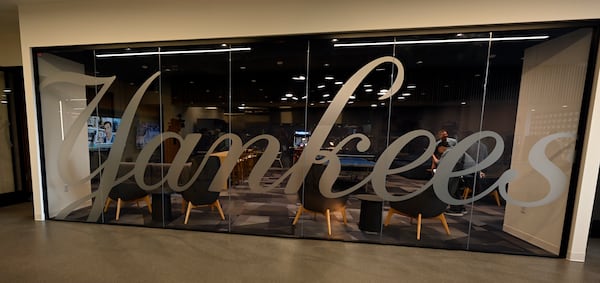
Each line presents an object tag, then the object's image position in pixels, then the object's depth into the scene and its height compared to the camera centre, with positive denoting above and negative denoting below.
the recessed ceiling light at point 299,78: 3.34 +0.76
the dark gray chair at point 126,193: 3.49 -1.26
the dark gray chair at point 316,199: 3.19 -1.14
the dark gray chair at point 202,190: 3.39 -1.14
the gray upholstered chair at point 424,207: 3.06 -1.17
